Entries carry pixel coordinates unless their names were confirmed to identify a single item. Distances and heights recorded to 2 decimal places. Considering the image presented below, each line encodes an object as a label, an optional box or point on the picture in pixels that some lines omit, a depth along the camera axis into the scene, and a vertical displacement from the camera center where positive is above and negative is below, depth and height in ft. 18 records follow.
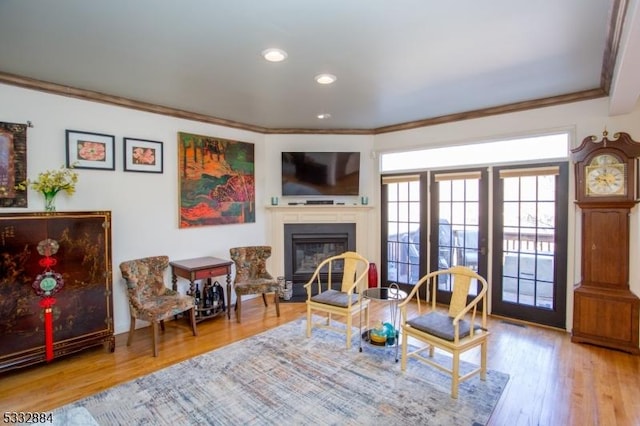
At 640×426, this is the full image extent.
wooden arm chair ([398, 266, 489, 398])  8.89 -3.32
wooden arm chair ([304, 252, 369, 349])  11.70 -3.25
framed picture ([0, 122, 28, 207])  10.53 +1.41
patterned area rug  8.05 -4.81
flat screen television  17.70 +1.86
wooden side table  13.41 -2.43
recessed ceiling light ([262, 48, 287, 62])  8.88 +4.06
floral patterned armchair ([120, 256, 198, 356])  11.61 -3.24
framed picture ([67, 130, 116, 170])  11.90 +2.08
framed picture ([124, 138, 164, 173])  13.30 +2.11
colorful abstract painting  15.02 +1.32
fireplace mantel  17.84 -0.45
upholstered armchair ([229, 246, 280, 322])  14.64 -2.98
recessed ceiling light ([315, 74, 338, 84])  10.54 +4.08
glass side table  11.18 -2.88
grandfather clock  11.27 -1.09
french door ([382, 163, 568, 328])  13.52 -0.92
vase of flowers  10.72 +0.76
